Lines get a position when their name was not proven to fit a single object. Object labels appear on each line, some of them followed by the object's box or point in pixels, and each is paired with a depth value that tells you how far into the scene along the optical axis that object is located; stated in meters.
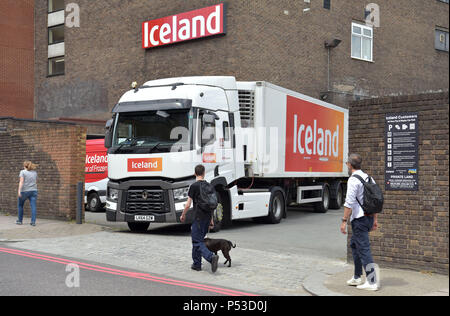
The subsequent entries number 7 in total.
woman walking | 13.66
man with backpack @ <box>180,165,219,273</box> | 8.27
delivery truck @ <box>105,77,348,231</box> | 11.95
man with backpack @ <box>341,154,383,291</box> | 6.92
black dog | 8.44
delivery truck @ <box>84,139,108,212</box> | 18.88
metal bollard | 13.92
